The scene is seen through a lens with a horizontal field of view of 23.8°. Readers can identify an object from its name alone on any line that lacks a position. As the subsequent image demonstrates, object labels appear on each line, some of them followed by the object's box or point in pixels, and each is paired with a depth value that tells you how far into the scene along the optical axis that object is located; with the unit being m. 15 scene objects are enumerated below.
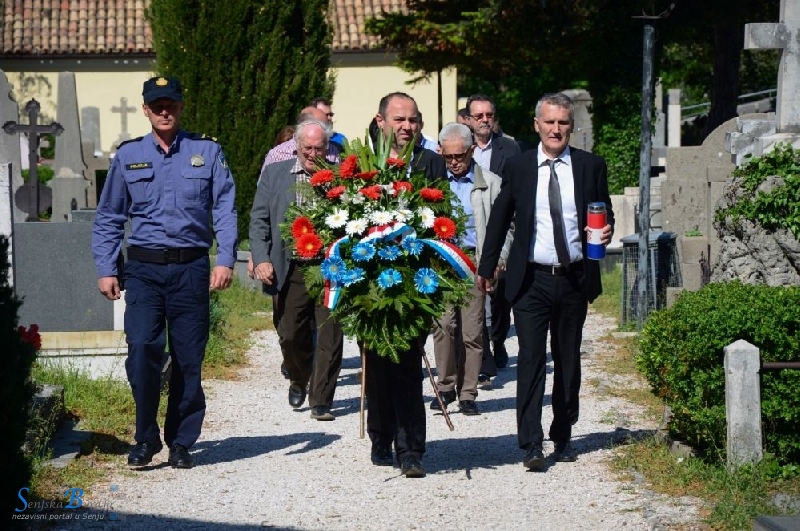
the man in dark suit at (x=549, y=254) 10.87
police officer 10.83
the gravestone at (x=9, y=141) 24.93
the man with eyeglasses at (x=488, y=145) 15.21
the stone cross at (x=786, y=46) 13.05
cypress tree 29.17
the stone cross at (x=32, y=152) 27.76
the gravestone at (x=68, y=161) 31.54
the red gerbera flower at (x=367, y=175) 10.56
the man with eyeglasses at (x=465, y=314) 13.43
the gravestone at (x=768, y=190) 12.36
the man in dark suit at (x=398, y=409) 10.61
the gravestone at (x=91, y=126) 50.22
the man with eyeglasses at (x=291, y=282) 13.18
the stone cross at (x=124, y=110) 51.69
